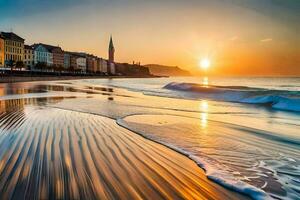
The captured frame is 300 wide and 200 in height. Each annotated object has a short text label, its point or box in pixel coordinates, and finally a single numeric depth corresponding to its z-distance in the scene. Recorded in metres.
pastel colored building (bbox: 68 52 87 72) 179.50
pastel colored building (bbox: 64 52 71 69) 172.25
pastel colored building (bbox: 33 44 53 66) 138.62
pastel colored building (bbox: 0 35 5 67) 97.86
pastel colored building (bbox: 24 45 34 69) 129.65
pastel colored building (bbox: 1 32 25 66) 106.29
